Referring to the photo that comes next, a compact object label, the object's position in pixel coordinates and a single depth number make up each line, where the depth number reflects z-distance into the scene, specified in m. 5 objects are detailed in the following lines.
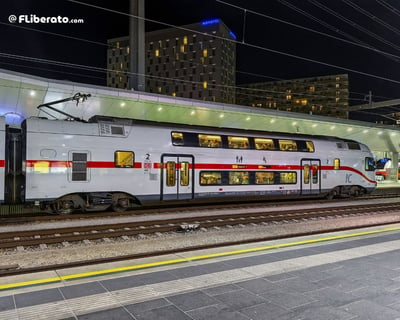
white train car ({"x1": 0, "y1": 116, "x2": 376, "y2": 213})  13.04
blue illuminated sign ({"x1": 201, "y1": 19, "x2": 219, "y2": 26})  108.00
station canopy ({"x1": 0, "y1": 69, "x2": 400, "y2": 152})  19.66
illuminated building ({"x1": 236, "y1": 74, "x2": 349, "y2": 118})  130.75
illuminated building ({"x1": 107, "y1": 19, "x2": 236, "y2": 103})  110.06
